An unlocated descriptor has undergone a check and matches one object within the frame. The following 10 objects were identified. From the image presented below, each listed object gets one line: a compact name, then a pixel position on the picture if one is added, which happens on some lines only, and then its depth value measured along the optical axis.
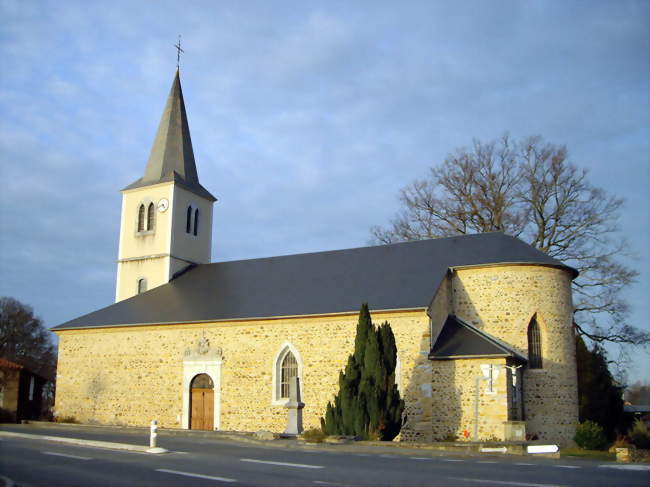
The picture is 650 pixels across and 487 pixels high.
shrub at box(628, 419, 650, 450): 20.66
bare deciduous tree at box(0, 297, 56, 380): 50.89
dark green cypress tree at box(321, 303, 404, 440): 18.61
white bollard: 14.24
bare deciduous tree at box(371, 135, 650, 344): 28.69
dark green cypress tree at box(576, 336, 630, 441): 24.47
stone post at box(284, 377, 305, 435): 19.30
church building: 21.02
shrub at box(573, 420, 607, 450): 20.38
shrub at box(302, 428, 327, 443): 16.97
